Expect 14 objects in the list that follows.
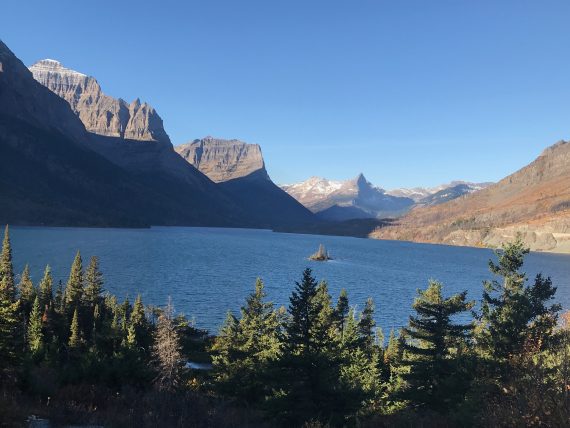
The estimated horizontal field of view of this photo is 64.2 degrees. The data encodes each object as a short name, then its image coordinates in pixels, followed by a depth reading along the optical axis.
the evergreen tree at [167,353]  36.46
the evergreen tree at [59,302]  56.41
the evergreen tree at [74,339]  47.84
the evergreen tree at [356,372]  21.90
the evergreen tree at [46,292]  56.69
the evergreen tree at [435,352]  26.77
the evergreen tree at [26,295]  56.90
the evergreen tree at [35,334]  39.58
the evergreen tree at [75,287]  57.91
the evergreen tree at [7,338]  27.75
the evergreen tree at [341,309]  53.89
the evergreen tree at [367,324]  56.28
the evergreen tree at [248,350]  32.88
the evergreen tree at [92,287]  59.44
